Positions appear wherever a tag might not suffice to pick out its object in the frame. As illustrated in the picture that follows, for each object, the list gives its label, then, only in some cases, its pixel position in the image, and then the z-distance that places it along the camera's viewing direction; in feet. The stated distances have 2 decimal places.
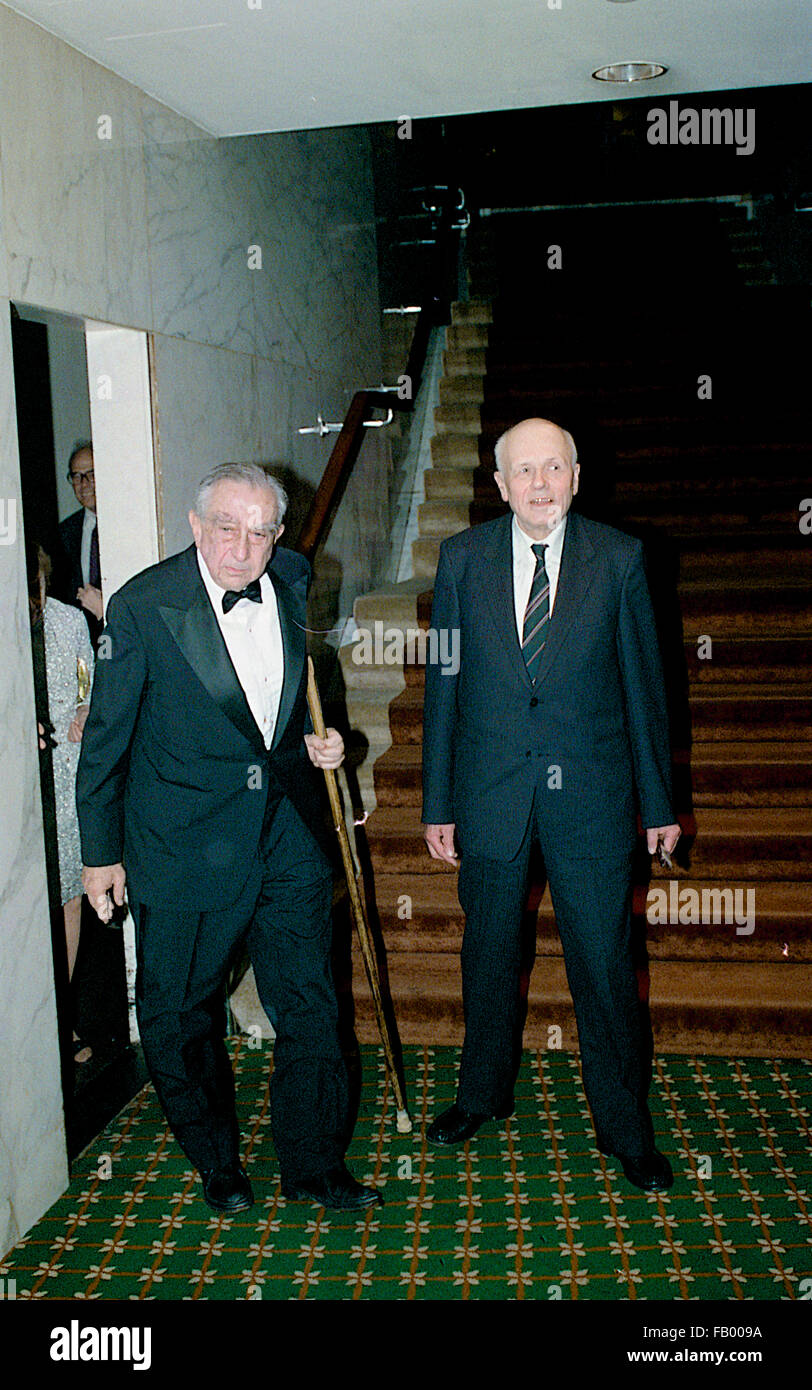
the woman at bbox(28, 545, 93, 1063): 12.39
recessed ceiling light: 11.11
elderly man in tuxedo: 9.20
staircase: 13.35
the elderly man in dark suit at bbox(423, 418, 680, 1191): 9.66
